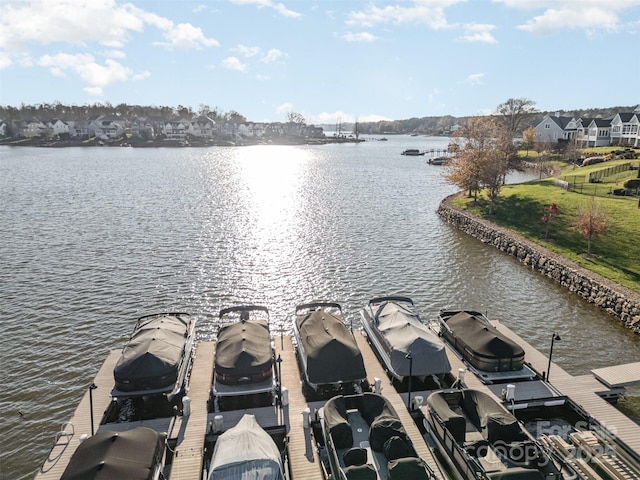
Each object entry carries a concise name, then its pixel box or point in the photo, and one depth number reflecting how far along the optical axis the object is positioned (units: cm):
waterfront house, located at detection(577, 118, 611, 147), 10127
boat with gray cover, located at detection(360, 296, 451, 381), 1697
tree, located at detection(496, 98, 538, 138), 11212
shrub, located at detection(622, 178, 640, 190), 4506
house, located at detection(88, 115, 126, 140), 18412
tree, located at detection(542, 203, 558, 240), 3769
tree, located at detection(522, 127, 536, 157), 10869
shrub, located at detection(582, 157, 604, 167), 7300
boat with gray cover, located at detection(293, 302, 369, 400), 1617
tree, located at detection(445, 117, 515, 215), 4884
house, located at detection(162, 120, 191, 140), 19238
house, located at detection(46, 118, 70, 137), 18912
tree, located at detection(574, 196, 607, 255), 3198
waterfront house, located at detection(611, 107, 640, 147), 9156
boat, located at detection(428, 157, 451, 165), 11519
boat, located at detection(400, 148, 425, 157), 14612
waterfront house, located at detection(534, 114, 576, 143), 11825
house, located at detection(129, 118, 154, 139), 18888
